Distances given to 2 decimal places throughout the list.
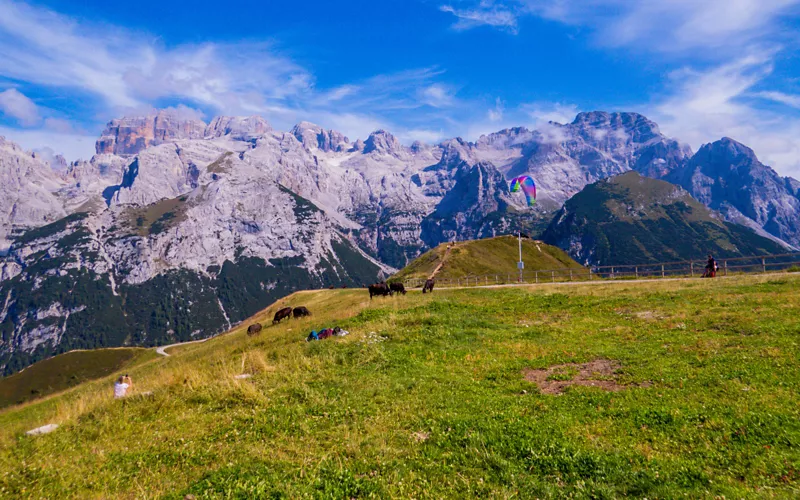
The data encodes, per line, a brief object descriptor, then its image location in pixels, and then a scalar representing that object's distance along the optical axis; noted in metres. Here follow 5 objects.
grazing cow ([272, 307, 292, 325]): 43.50
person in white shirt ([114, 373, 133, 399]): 19.27
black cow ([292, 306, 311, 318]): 42.78
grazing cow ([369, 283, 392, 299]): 48.47
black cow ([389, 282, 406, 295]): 51.91
